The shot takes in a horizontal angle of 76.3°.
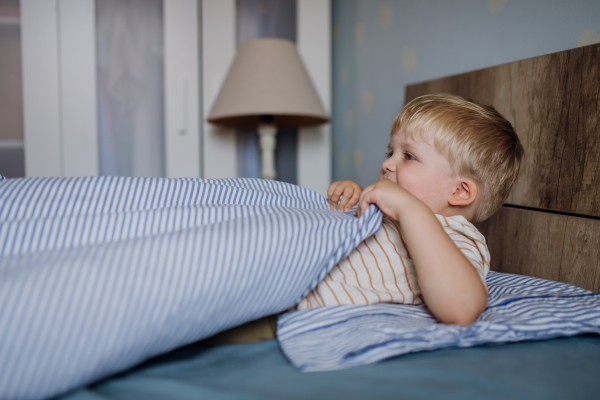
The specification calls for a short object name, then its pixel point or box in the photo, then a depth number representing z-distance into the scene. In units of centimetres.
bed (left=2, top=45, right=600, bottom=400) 36
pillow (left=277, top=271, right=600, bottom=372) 43
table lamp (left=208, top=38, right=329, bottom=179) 151
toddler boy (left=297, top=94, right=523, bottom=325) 51
